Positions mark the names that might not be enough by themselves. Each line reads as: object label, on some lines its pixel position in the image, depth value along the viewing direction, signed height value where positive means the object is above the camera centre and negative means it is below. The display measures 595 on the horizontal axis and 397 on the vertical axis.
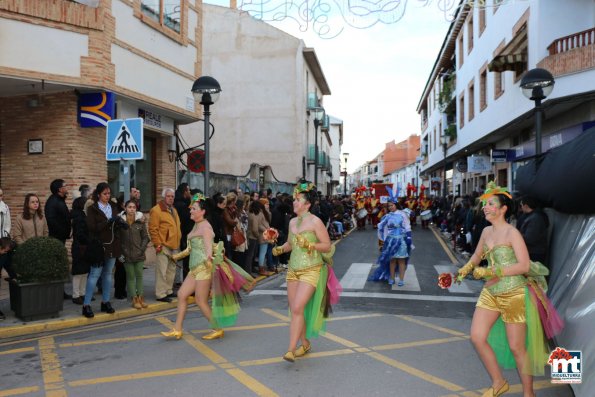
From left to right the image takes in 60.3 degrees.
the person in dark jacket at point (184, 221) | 8.98 -0.67
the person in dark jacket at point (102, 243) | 7.12 -0.87
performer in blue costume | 9.79 -1.15
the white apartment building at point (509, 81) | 14.05 +3.81
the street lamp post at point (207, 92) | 9.92 +1.78
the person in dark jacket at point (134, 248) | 7.60 -0.97
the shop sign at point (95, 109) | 10.78 +1.56
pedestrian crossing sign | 8.17 +0.70
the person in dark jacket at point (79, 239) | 7.07 -0.78
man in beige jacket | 8.04 -0.87
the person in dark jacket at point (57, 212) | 8.14 -0.48
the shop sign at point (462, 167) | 26.79 +0.92
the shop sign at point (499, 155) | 18.56 +1.08
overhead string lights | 8.27 +2.96
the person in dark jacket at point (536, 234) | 5.95 -0.57
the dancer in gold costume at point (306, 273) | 5.14 -0.92
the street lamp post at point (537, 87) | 9.14 +1.79
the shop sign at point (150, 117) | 12.98 +1.71
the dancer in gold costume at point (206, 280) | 6.09 -1.17
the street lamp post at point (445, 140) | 29.23 +2.56
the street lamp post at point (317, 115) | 26.39 +3.81
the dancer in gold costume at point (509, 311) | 4.00 -1.01
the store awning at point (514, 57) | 16.62 +4.16
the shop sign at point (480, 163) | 23.20 +0.99
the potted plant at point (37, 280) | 6.82 -1.33
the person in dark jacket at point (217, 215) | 8.64 -0.55
